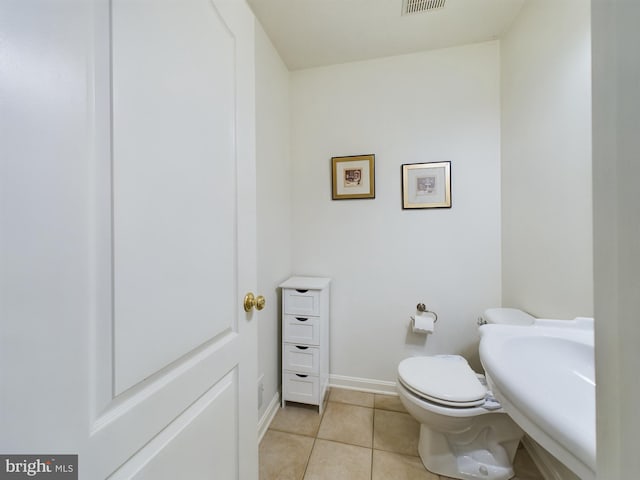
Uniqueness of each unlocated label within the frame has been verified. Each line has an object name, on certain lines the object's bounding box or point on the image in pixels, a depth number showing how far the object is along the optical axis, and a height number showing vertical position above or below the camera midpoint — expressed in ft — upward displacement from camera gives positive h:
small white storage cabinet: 5.54 -2.25
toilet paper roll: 5.52 -1.84
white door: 1.08 +0.02
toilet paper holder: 5.86 -1.61
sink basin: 1.59 -1.22
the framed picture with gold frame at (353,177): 6.15 +1.52
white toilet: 3.85 -2.95
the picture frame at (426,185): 5.76 +1.24
